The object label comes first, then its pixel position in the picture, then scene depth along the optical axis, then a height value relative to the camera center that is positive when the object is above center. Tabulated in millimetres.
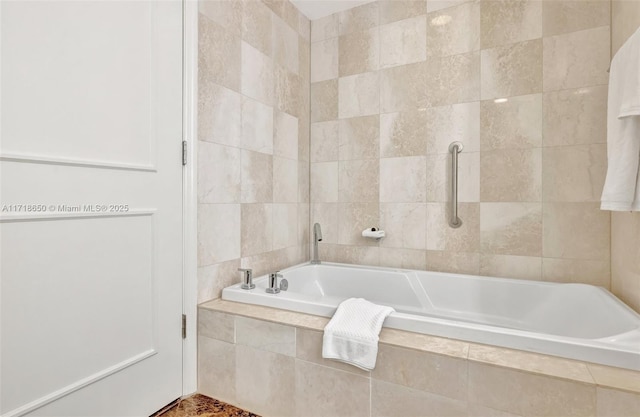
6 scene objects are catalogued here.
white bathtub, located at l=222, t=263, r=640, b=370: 1089 -478
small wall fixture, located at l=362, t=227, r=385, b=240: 2316 -180
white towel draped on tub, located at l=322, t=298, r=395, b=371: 1216 -484
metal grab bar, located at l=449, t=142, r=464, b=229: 2111 +156
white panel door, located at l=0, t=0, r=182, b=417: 1048 +2
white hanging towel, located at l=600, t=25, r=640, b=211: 1248 +269
